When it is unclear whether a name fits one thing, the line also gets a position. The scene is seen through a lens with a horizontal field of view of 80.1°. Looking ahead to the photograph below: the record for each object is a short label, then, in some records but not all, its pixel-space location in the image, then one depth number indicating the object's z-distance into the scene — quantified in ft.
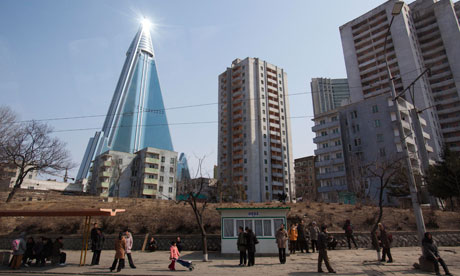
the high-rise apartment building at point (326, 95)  451.53
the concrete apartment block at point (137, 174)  227.40
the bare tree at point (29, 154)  108.78
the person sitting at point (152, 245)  64.28
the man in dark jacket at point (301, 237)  55.98
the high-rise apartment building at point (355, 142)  164.04
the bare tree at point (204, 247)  45.78
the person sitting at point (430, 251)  32.37
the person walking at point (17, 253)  39.81
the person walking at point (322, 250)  33.50
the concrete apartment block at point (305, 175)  285.64
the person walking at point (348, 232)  60.61
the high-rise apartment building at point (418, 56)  216.54
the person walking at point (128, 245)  39.01
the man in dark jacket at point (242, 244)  40.75
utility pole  36.42
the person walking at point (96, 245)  43.09
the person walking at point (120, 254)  36.60
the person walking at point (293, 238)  54.60
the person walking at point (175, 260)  37.09
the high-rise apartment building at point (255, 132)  246.88
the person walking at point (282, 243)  41.81
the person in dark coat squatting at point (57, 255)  43.19
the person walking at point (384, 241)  39.82
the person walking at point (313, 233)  54.90
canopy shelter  42.19
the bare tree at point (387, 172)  134.05
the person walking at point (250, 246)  40.16
